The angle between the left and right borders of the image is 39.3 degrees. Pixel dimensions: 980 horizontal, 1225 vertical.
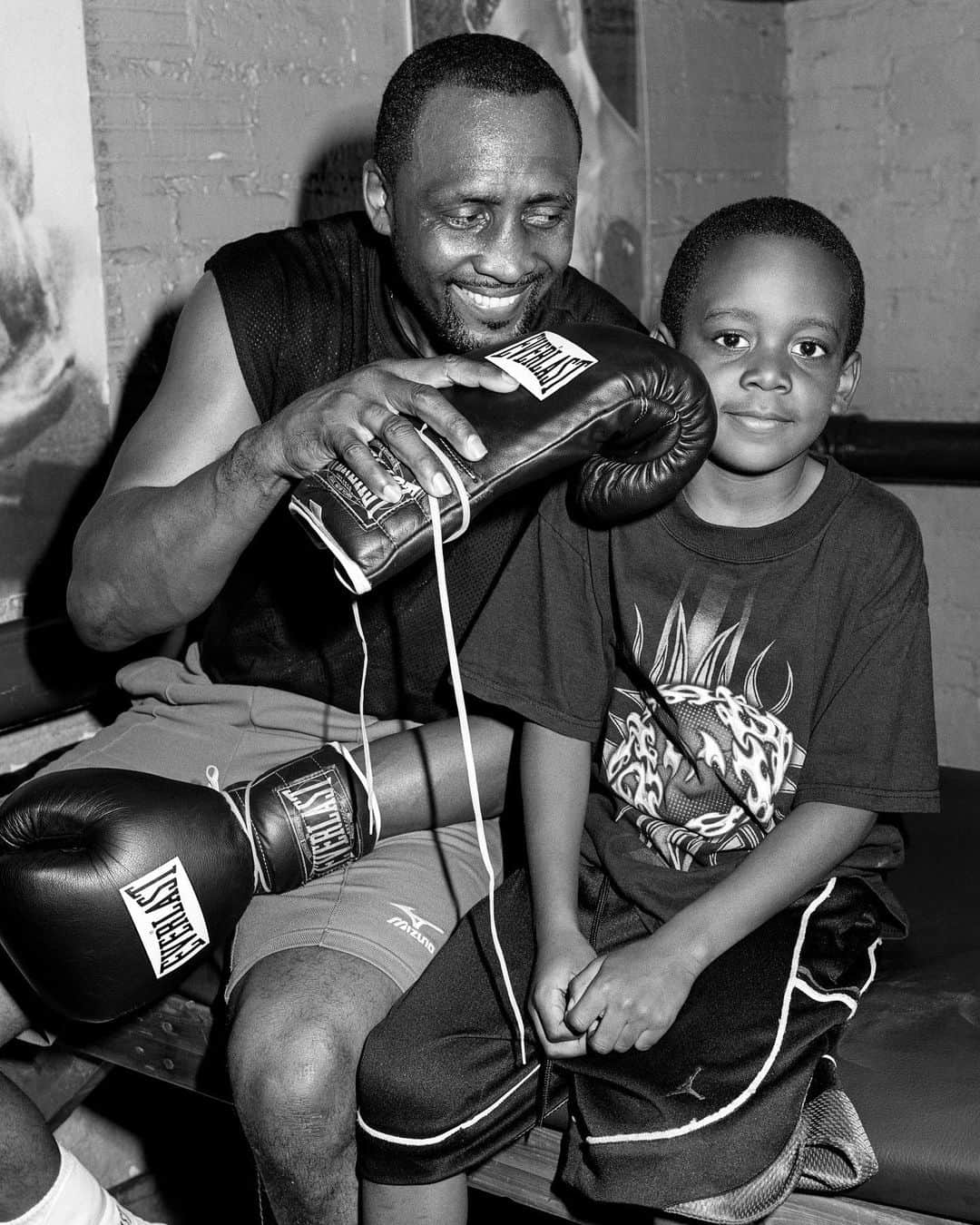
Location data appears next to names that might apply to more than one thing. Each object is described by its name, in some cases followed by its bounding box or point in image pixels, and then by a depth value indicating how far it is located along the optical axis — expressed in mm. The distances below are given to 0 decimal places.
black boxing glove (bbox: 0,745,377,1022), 1446
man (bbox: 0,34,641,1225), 1429
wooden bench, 1372
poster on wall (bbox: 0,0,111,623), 1995
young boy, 1387
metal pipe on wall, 3223
